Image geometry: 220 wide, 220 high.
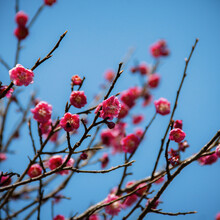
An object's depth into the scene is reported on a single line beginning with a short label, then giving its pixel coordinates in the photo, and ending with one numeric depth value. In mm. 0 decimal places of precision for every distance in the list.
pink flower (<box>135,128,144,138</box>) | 4348
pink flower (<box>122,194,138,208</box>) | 2867
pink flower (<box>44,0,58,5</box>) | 3570
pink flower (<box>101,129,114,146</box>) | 3939
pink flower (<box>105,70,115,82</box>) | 6657
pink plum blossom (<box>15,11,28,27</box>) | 3713
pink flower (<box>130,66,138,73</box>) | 5333
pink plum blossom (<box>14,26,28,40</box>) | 3409
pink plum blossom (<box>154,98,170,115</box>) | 2766
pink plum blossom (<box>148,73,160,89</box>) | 5461
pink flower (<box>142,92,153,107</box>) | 5064
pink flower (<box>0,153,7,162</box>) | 4082
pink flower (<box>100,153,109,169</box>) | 3483
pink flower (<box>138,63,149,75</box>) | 5464
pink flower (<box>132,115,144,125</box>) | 6191
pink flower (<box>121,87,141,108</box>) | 3893
